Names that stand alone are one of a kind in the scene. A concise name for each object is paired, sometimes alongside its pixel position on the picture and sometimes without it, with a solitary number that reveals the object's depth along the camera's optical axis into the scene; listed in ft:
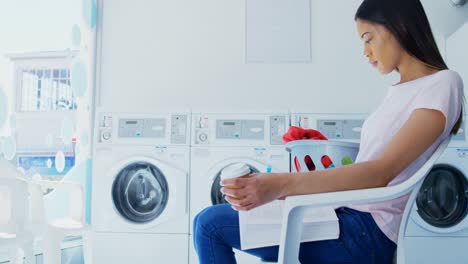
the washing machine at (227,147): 7.98
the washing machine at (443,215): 7.72
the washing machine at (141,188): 7.92
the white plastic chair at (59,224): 6.24
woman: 2.61
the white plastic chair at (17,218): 5.45
